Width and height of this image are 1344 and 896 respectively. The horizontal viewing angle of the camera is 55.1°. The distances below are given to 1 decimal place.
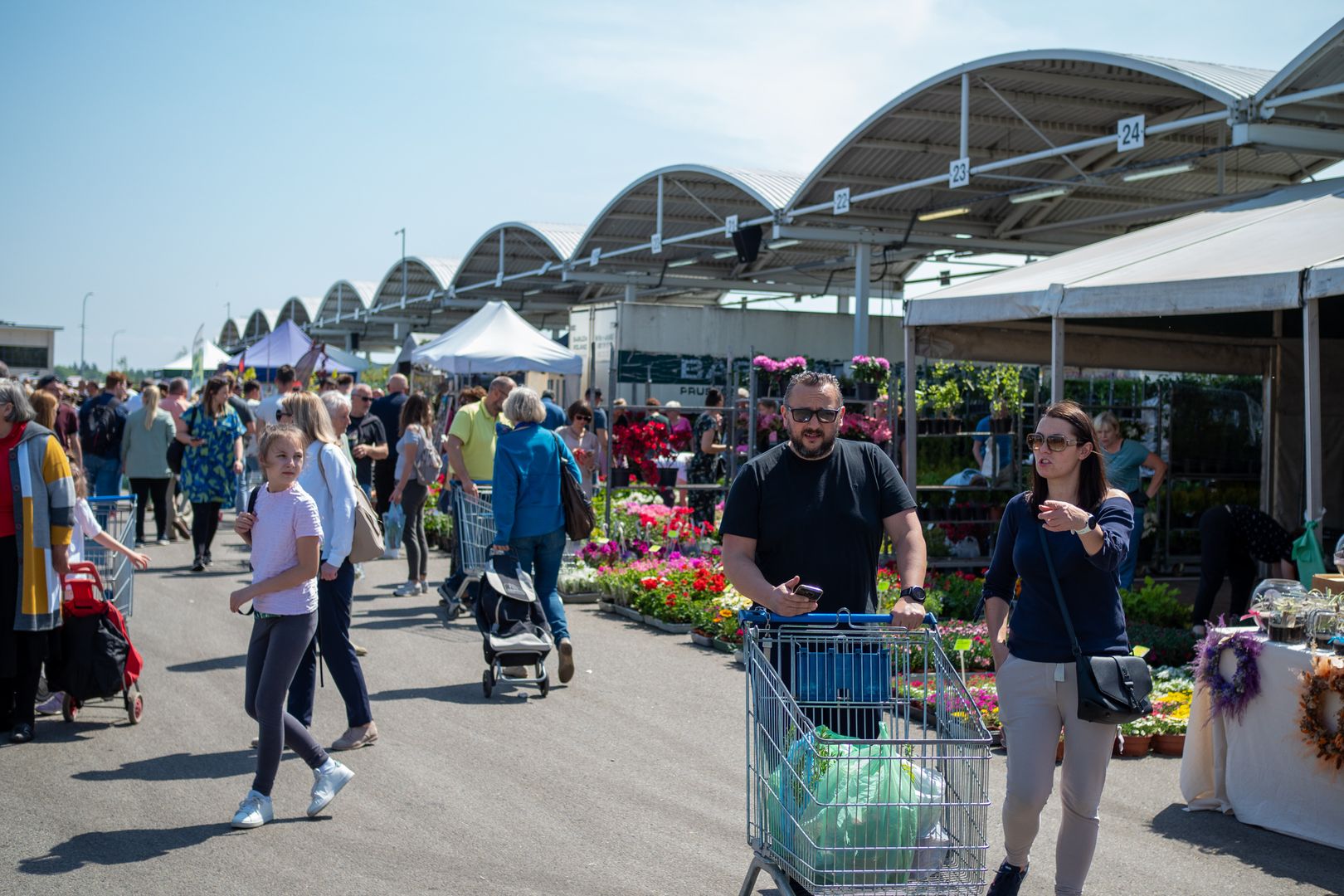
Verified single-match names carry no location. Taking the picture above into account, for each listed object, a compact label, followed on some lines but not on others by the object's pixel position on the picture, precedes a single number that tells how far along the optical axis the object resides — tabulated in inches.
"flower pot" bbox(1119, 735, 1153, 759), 296.0
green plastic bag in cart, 154.6
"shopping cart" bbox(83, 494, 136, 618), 337.4
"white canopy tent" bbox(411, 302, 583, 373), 747.4
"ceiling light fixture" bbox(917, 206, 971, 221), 924.4
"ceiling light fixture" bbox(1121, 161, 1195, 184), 767.7
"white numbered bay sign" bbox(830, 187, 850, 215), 892.6
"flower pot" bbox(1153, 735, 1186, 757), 300.2
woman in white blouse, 271.0
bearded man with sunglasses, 185.6
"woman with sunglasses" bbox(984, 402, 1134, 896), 174.7
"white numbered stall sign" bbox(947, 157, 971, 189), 766.5
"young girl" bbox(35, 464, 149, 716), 298.8
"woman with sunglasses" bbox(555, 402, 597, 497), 567.5
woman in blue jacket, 355.3
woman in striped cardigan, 277.3
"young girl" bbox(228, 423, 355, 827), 232.5
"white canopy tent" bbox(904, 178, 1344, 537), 354.9
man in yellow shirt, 461.4
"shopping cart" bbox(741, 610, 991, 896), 155.0
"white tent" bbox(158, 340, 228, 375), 1450.5
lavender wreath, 251.3
